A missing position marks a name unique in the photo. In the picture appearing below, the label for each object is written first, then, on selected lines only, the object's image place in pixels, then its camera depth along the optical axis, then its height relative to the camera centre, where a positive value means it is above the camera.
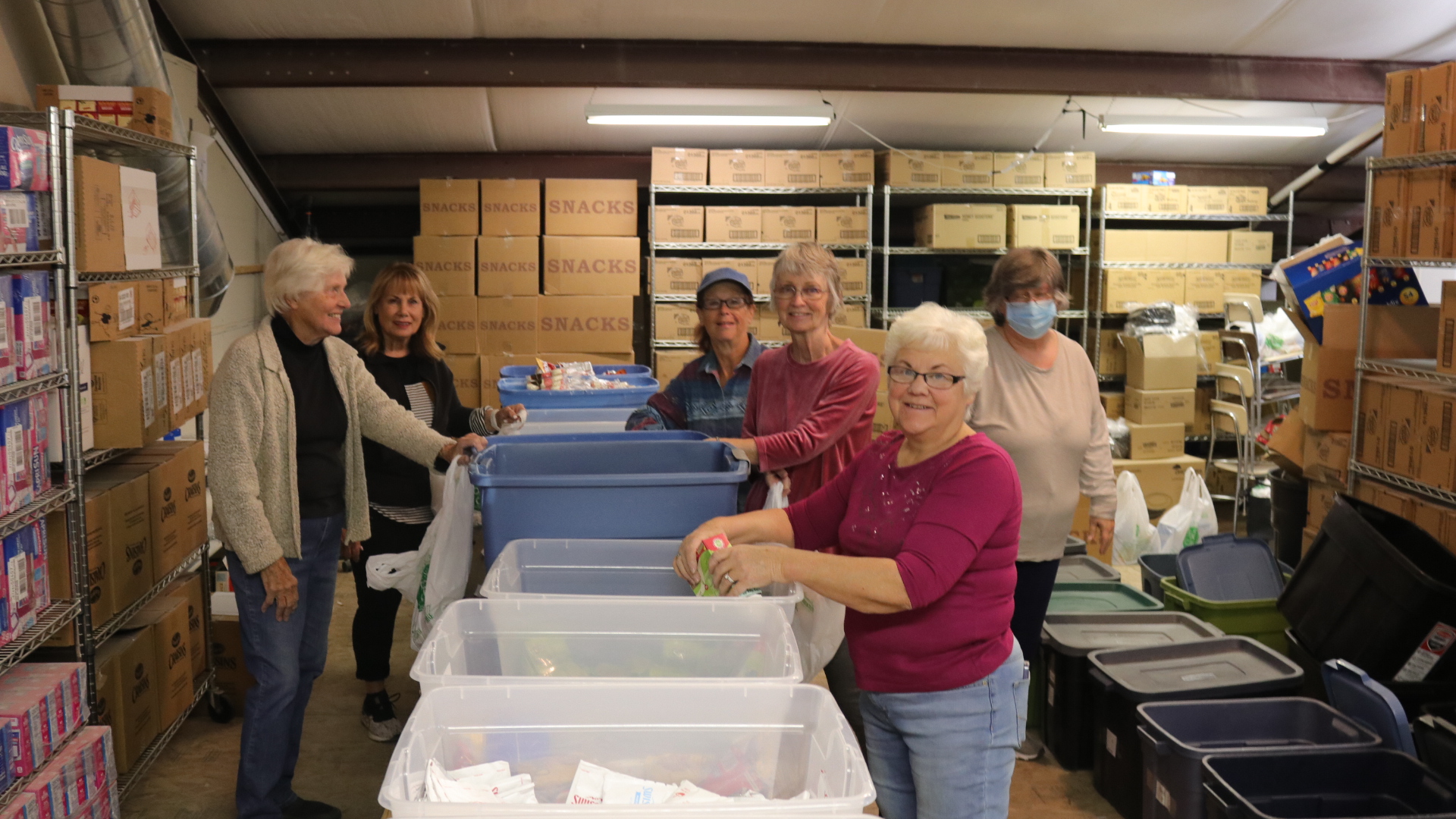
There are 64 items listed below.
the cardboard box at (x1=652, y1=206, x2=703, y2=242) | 6.38 +0.51
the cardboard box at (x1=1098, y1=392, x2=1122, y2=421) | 6.60 -0.56
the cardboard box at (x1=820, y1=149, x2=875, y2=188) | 6.40 +0.83
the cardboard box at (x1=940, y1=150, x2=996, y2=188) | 6.48 +0.85
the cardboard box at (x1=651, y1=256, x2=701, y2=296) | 6.39 +0.20
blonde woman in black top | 3.20 -0.36
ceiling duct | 3.78 +0.90
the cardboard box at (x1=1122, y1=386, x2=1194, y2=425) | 6.38 -0.55
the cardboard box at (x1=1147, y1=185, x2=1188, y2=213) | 6.74 +0.70
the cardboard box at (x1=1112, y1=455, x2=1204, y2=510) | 6.23 -0.95
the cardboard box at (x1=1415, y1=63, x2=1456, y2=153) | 3.38 +0.64
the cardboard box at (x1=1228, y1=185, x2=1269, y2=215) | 6.87 +0.71
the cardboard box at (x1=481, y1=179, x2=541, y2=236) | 6.33 +0.59
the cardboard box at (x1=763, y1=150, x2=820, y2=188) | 6.40 +0.82
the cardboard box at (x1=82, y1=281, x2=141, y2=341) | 2.81 -0.01
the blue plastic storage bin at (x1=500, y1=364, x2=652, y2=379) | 4.52 -0.26
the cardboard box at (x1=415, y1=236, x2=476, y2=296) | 6.27 +0.26
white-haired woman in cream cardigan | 2.36 -0.39
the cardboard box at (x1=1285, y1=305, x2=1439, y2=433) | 3.71 -0.13
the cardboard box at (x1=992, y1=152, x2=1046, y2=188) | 6.54 +0.85
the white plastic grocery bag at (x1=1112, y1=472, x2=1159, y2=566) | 4.77 -0.94
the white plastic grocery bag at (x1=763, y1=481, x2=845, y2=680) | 1.91 -0.56
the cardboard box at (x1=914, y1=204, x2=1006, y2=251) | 6.50 +0.50
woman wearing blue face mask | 2.62 -0.25
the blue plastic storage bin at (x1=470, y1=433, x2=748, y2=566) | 1.96 -0.35
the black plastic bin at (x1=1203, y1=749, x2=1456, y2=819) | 2.27 -0.98
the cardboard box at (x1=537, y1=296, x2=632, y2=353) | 6.35 -0.07
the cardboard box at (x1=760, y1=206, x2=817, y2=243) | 6.42 +0.52
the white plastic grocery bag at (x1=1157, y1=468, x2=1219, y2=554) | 4.68 -0.90
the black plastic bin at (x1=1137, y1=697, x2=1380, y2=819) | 2.45 -0.99
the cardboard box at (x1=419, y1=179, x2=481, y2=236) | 6.30 +0.58
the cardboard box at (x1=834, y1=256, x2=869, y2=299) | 6.43 +0.21
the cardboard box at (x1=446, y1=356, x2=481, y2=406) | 6.31 -0.39
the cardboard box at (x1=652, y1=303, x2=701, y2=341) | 6.44 -0.07
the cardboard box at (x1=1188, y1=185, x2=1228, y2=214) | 6.80 +0.70
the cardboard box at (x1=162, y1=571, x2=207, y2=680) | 3.31 -0.92
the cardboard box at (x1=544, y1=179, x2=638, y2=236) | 6.38 +0.59
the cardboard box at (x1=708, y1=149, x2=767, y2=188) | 6.38 +0.82
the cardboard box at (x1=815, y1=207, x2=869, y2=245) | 6.44 +0.52
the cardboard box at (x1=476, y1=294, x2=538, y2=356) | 6.31 -0.09
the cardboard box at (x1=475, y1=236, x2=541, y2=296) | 6.32 +0.24
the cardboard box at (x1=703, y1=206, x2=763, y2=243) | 6.43 +0.52
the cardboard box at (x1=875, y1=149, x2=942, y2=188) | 6.42 +0.83
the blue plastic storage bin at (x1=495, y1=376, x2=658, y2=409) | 3.72 -0.30
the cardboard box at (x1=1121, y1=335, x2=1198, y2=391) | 6.38 -0.29
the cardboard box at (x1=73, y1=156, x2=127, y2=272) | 2.67 +0.22
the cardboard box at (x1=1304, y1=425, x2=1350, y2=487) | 3.86 -0.51
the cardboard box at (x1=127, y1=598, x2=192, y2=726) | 3.07 -0.99
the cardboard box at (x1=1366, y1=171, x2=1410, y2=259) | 3.55 +0.32
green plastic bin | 3.39 -0.95
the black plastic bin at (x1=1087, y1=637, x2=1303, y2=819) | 2.78 -0.96
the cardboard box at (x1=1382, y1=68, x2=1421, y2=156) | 3.51 +0.65
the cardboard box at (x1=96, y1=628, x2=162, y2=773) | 2.79 -1.01
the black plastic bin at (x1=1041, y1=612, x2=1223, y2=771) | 3.09 -0.95
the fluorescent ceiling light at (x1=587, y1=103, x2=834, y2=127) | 5.57 +1.00
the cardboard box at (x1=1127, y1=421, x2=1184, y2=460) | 6.32 -0.74
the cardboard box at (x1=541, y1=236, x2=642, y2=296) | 6.36 +0.25
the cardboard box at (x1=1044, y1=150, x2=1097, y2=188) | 6.60 +0.86
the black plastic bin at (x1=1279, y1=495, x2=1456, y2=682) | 2.77 -0.74
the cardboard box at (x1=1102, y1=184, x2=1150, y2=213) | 6.68 +0.69
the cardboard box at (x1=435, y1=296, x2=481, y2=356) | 6.27 -0.10
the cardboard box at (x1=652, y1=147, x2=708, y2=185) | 6.34 +0.83
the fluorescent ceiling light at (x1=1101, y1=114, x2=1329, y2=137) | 5.86 +1.01
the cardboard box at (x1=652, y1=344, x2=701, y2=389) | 6.37 -0.30
